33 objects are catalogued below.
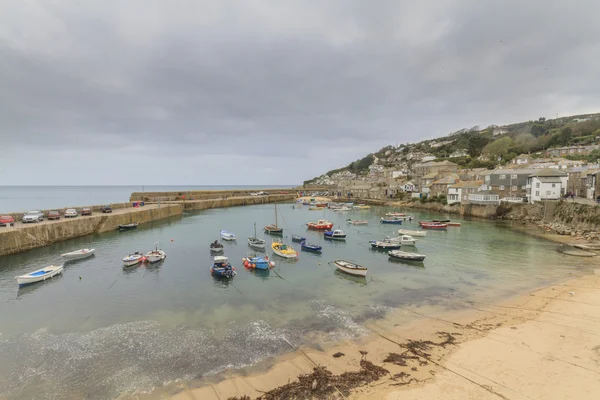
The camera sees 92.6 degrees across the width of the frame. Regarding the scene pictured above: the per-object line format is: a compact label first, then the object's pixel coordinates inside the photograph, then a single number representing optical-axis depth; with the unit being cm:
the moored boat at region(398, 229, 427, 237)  4547
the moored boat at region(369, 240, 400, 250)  3678
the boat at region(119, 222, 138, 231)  5006
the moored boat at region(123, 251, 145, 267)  2958
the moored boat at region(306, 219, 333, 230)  5259
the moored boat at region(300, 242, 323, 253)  3603
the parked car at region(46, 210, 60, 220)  4412
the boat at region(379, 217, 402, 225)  5838
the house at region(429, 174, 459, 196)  7927
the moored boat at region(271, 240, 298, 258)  3238
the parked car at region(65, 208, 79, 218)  4656
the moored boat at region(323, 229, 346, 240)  4366
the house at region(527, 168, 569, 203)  5450
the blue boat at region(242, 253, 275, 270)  2827
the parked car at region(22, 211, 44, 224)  3930
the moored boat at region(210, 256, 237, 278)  2553
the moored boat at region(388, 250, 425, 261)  3083
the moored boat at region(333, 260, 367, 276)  2575
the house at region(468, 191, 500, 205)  6436
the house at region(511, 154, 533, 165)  8546
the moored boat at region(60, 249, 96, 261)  3173
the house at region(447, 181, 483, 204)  6975
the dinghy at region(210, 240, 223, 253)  3491
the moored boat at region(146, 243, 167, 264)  3086
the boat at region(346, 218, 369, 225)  5805
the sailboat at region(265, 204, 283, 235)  4772
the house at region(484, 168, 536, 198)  6206
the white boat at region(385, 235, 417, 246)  3909
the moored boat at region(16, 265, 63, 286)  2416
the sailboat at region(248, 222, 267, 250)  3684
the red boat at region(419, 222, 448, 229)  5166
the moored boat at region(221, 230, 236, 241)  4222
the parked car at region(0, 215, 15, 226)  3681
